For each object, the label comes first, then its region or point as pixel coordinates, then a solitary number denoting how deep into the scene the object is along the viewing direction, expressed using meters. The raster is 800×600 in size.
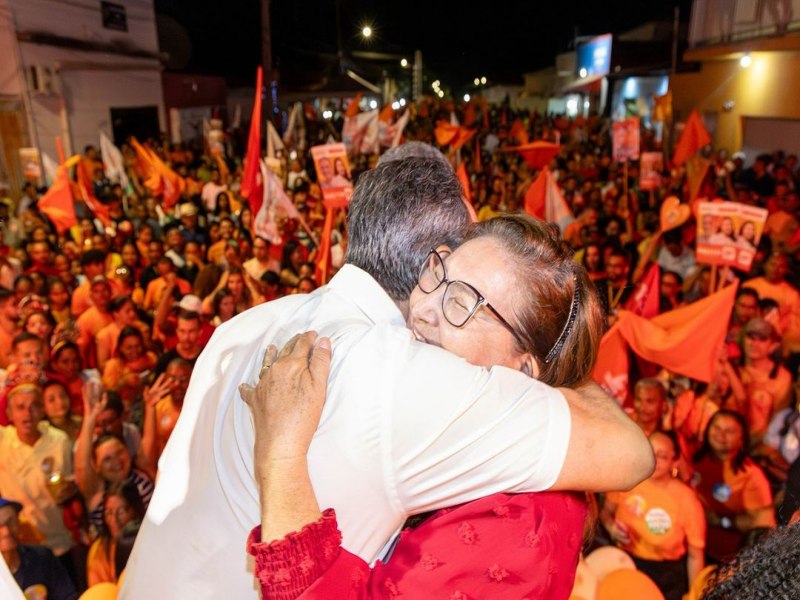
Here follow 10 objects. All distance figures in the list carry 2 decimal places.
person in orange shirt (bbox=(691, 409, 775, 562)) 3.38
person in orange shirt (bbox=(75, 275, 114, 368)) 5.18
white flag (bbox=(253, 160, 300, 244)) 6.35
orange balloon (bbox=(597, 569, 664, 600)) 2.59
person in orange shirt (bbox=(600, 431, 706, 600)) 3.18
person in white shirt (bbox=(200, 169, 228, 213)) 9.88
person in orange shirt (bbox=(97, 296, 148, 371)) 4.99
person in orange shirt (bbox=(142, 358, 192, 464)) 3.62
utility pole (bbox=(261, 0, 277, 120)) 13.03
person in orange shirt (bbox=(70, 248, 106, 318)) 6.16
